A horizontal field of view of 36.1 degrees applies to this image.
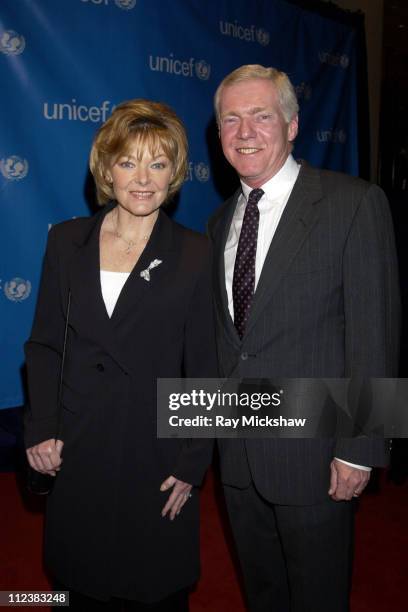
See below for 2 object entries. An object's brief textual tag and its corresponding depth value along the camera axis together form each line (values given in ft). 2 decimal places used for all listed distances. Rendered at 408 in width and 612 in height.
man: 6.34
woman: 6.14
